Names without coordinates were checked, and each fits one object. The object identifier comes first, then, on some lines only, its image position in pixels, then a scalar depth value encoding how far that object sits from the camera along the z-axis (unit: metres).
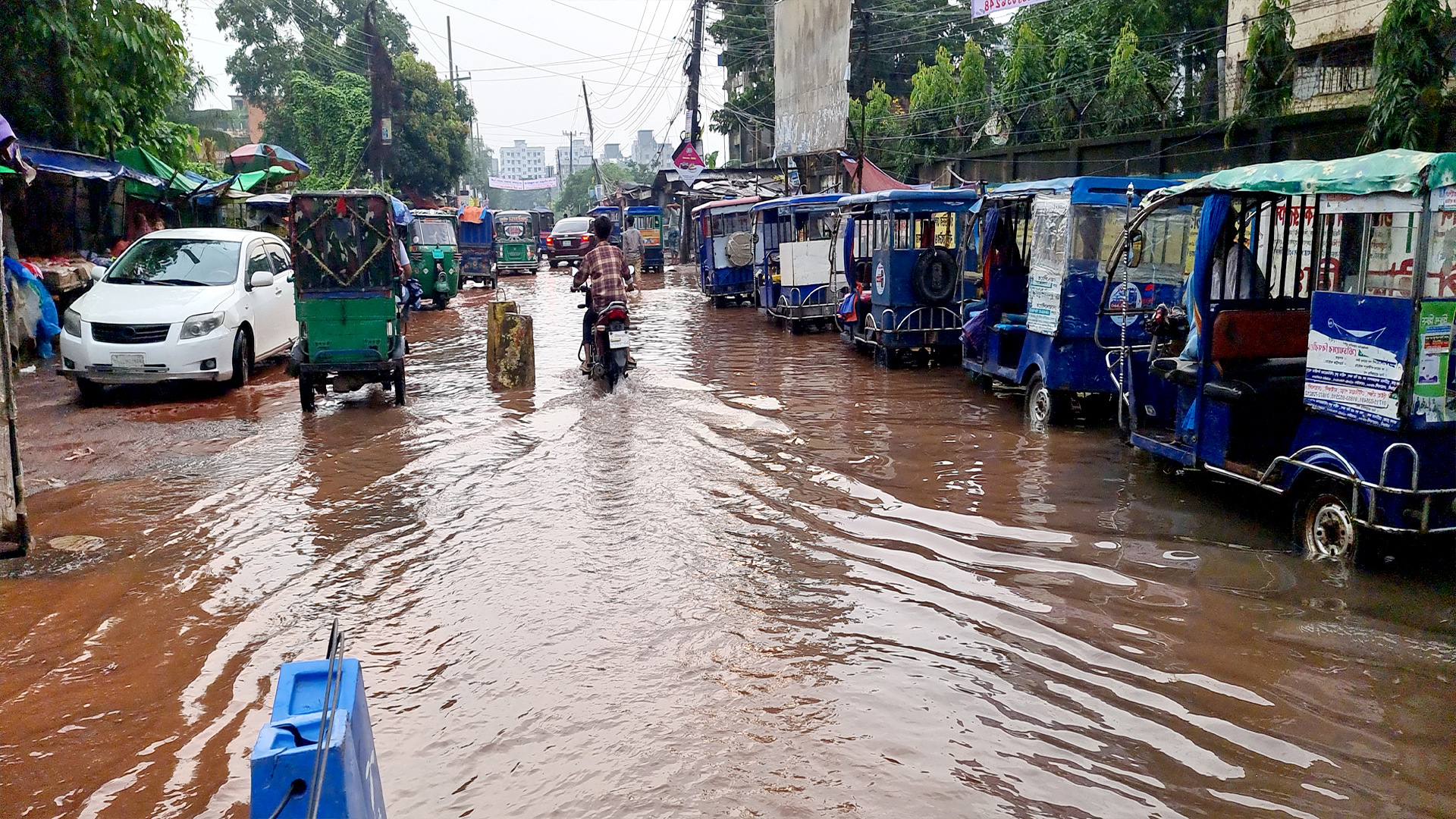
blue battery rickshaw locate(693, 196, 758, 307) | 24.72
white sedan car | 11.16
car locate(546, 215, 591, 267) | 40.75
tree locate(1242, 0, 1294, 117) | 17.66
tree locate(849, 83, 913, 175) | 32.84
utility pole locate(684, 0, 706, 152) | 42.00
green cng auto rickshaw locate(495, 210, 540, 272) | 38.12
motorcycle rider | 12.26
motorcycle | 12.12
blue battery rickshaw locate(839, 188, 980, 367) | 13.89
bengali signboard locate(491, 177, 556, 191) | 77.64
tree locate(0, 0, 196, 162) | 15.25
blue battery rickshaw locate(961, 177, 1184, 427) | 9.61
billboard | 30.66
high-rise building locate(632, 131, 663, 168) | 136.50
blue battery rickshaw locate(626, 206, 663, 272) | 39.75
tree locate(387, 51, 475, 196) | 46.31
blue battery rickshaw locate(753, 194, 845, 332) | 19.16
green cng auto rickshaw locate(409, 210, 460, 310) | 23.73
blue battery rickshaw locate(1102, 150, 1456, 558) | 5.57
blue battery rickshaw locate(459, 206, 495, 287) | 31.06
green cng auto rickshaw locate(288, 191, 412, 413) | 10.86
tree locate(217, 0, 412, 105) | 49.53
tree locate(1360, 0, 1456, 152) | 14.42
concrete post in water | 12.45
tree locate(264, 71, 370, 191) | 43.22
